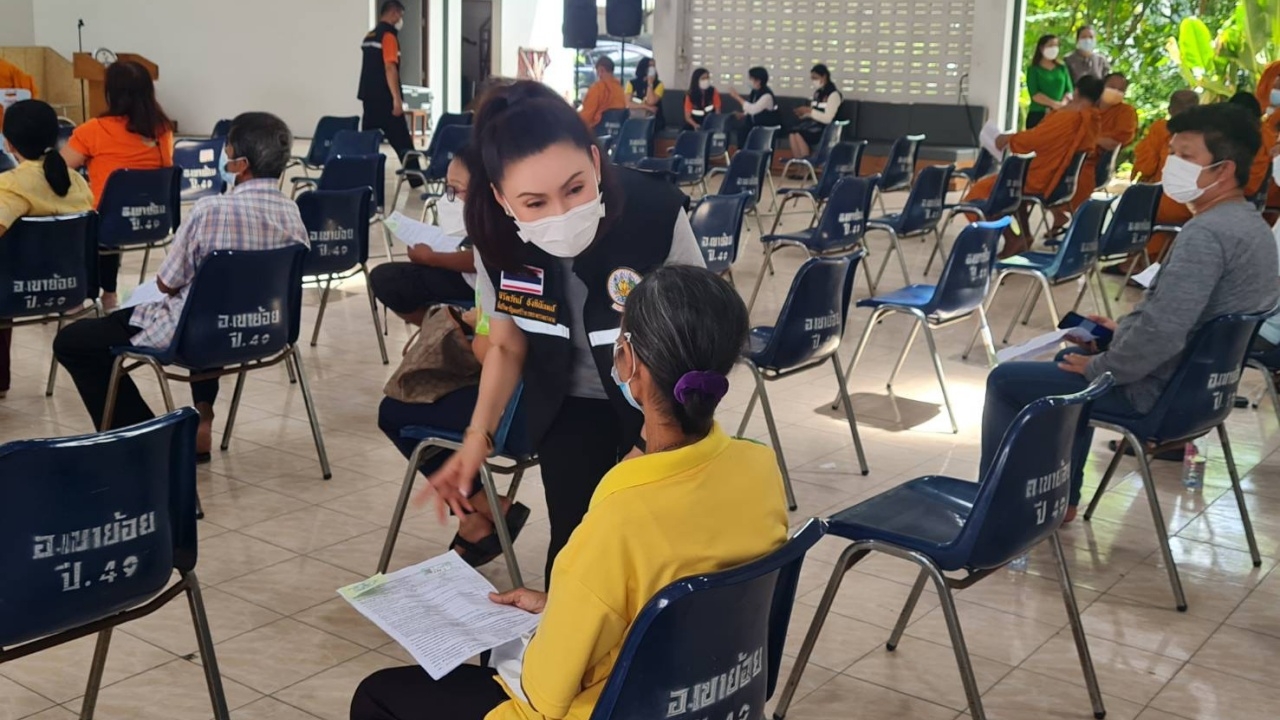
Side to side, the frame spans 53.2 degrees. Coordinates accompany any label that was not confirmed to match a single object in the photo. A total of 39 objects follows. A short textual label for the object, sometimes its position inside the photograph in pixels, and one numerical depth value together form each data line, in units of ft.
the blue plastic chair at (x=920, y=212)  23.89
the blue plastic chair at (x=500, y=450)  10.20
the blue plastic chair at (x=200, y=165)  25.68
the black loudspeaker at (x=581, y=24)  48.39
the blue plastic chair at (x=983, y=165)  30.99
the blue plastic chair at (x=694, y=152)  34.14
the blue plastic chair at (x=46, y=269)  14.60
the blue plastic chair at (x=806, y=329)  13.26
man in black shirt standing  36.06
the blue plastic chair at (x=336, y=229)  17.90
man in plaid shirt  12.83
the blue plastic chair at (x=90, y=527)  6.72
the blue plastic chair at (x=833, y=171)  28.55
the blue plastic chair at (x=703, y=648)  5.20
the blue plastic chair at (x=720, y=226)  19.03
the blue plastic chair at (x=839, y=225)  21.84
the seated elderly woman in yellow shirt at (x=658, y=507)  5.35
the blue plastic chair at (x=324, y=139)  31.65
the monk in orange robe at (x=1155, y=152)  26.37
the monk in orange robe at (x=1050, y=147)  27.68
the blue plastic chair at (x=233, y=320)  12.35
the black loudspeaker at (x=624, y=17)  48.55
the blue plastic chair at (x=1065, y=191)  27.81
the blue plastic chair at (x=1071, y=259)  19.13
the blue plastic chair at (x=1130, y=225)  20.89
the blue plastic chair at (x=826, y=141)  38.75
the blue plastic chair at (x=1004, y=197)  26.04
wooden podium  52.65
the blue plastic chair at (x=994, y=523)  8.11
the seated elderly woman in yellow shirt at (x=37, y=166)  15.93
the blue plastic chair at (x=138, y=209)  19.27
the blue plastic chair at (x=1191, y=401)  11.09
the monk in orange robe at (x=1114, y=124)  30.60
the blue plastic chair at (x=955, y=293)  15.96
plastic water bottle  14.58
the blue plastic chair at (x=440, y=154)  30.48
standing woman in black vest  7.73
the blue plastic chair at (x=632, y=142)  35.65
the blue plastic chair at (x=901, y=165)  31.22
